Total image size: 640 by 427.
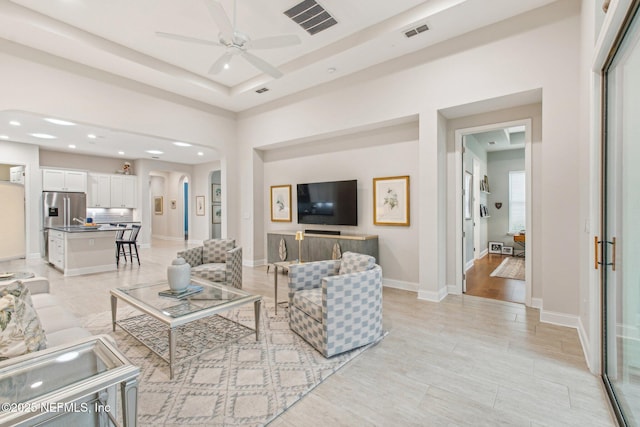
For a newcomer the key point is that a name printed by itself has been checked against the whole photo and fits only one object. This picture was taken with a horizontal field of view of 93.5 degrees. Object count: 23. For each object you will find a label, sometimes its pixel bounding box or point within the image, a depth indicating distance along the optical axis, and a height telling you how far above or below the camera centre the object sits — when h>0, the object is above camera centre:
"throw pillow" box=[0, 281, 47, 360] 1.50 -0.60
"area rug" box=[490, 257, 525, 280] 5.72 -1.27
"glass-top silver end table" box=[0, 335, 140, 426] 1.12 -0.72
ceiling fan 3.04 +1.87
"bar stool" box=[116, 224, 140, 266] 6.95 -0.68
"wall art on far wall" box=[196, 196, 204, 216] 11.16 +0.21
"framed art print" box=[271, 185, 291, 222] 6.48 +0.16
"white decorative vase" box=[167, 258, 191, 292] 3.02 -0.65
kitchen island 5.98 -0.77
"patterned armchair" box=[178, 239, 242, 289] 4.32 -0.77
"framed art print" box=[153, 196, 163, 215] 12.77 +0.28
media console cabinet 4.93 -0.61
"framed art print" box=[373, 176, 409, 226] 4.82 +0.15
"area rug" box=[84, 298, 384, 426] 1.94 -1.30
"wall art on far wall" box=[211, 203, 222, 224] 11.15 -0.07
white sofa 2.10 -0.84
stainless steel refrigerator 8.05 +0.11
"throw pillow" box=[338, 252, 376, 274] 3.10 -0.57
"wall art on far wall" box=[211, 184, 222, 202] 11.24 +0.70
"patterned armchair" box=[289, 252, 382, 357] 2.61 -0.93
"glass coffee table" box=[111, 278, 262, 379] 2.52 -1.03
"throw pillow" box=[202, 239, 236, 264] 4.79 -0.64
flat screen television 5.37 +0.14
